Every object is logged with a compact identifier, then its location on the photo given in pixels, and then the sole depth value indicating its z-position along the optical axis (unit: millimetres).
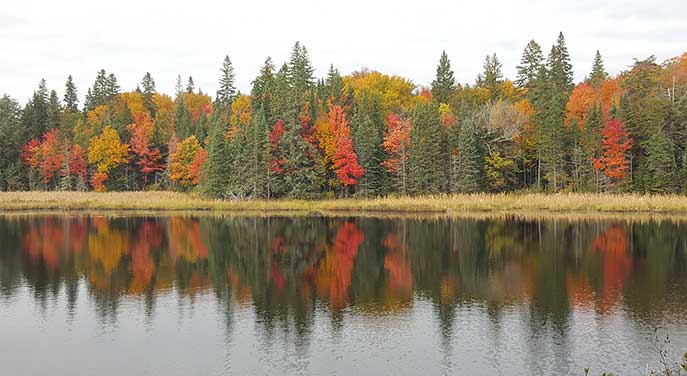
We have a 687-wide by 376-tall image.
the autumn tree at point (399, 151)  73375
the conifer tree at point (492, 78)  94562
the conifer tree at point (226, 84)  103188
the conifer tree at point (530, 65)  91625
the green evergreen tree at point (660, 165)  62812
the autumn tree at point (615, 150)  65938
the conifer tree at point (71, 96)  125438
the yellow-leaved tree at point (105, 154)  94000
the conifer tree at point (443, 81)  97438
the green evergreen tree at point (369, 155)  72938
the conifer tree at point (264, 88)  81938
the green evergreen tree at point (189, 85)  151550
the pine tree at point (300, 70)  92000
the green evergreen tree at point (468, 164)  69938
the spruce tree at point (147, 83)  123956
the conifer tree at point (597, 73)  96125
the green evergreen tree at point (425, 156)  71750
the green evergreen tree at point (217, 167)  72750
